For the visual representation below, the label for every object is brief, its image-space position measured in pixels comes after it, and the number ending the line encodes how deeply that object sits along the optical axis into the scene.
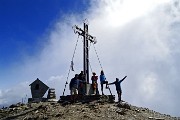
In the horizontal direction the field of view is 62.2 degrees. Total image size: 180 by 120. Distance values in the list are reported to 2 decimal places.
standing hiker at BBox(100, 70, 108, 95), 13.86
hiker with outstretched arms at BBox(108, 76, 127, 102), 13.59
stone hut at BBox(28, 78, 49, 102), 16.91
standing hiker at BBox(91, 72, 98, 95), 14.15
